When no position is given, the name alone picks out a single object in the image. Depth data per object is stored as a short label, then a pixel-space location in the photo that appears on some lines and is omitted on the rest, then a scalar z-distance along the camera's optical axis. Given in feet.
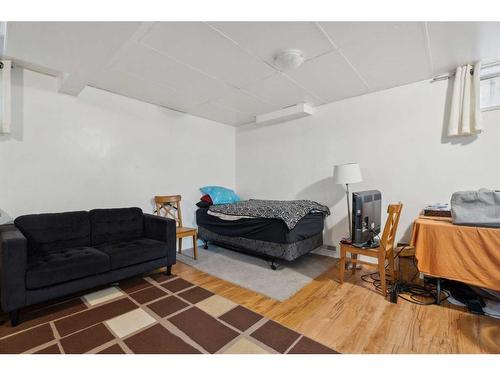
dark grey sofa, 5.60
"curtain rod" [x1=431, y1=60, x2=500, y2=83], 7.50
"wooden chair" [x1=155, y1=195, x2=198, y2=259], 10.85
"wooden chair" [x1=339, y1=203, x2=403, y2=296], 7.06
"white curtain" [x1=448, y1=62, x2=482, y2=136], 7.57
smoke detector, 6.97
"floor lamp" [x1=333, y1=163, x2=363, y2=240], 9.32
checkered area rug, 4.84
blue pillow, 13.16
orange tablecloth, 5.57
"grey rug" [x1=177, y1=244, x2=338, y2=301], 7.98
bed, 9.11
